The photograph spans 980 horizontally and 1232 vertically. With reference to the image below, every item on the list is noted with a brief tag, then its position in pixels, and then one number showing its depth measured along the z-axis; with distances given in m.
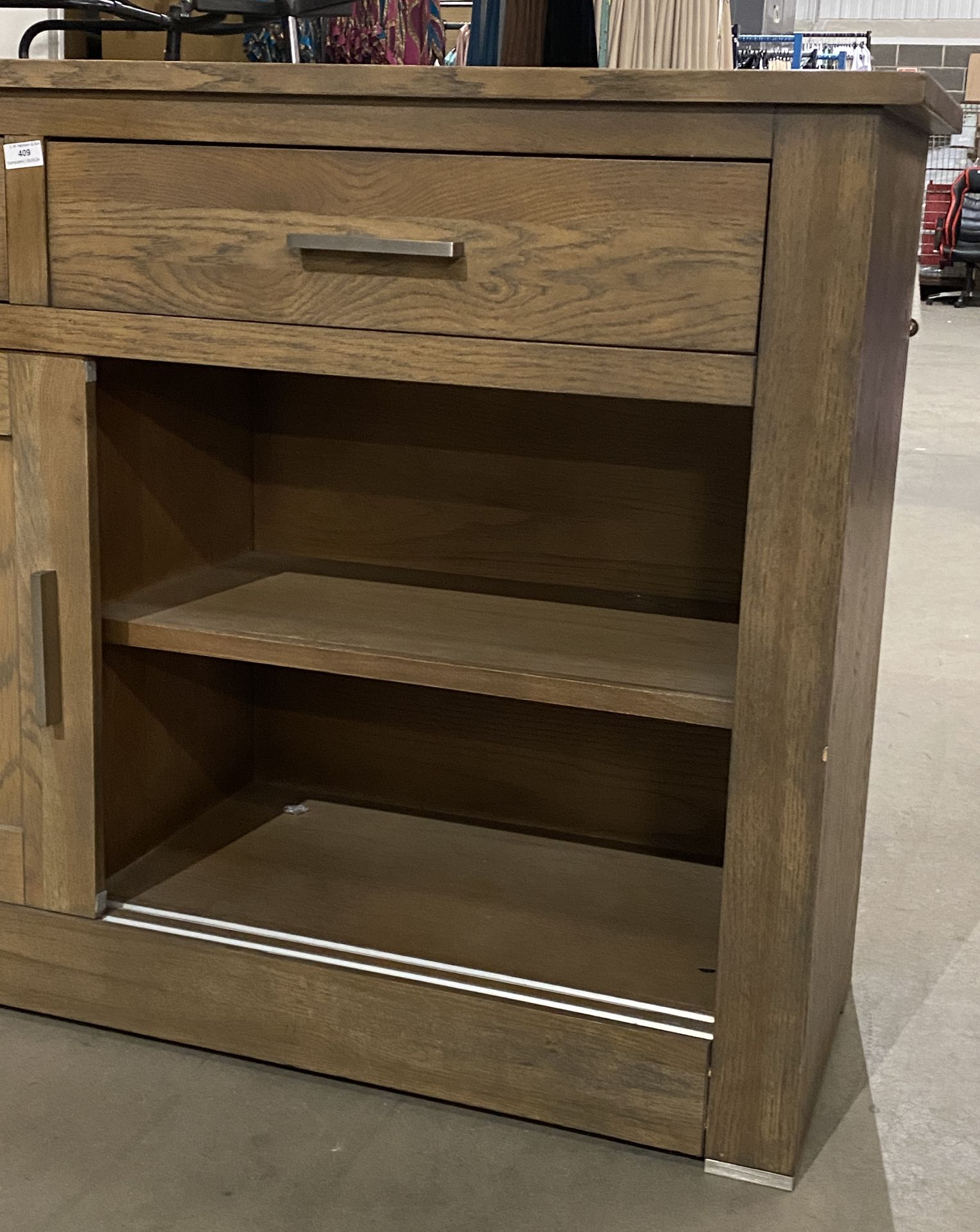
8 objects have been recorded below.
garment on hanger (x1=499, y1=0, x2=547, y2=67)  1.32
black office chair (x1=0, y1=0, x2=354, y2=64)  1.32
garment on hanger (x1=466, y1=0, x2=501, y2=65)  1.33
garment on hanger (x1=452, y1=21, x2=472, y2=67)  1.41
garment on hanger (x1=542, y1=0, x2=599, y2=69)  1.33
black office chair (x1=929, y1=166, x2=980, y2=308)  9.11
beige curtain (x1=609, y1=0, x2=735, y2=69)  1.27
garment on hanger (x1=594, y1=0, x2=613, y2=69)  1.29
